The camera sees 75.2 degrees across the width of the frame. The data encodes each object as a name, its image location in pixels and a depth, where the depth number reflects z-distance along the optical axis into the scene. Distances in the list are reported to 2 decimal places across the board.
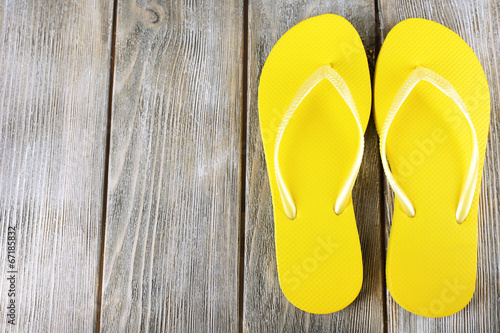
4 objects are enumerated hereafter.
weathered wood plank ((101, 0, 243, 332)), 0.51
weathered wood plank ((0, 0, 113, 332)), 0.52
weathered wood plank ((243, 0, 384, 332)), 0.50
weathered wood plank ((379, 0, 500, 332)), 0.49
